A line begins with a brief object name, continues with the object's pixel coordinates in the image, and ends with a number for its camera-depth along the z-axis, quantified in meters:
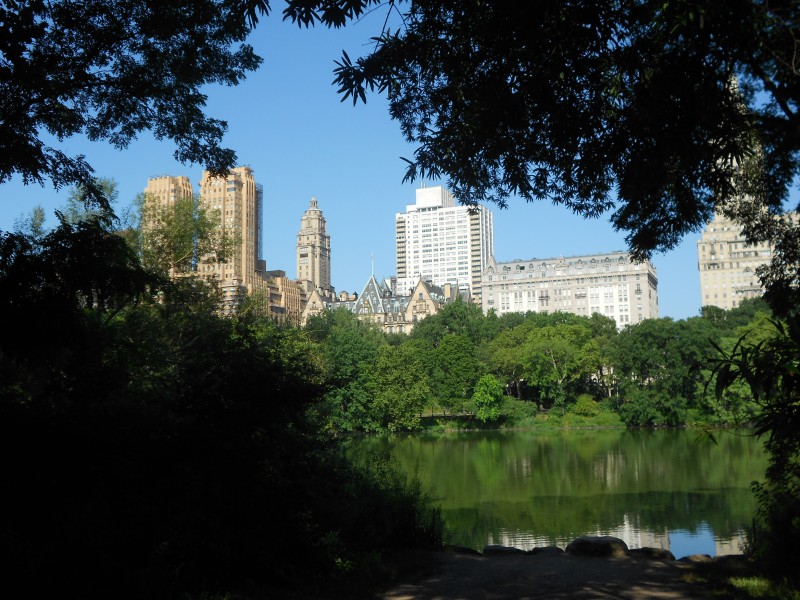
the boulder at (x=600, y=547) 9.34
